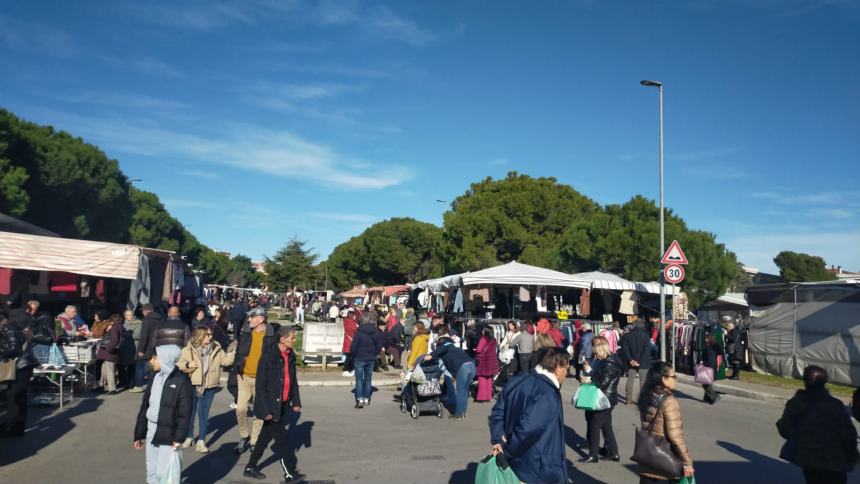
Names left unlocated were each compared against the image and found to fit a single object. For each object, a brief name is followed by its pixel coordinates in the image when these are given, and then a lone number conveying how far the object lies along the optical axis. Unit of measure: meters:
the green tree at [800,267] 74.56
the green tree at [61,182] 32.74
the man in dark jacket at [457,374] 11.84
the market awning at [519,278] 19.08
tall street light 18.02
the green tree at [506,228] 43.94
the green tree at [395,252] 72.00
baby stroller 11.81
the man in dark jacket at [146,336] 13.00
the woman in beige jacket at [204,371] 8.52
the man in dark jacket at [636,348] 12.73
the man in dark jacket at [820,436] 5.54
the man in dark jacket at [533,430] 4.76
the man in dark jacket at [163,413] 5.91
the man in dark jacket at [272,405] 7.33
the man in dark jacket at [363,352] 12.83
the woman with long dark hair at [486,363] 13.54
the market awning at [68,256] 12.82
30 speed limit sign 17.16
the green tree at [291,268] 43.22
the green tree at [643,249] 29.48
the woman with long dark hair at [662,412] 5.26
